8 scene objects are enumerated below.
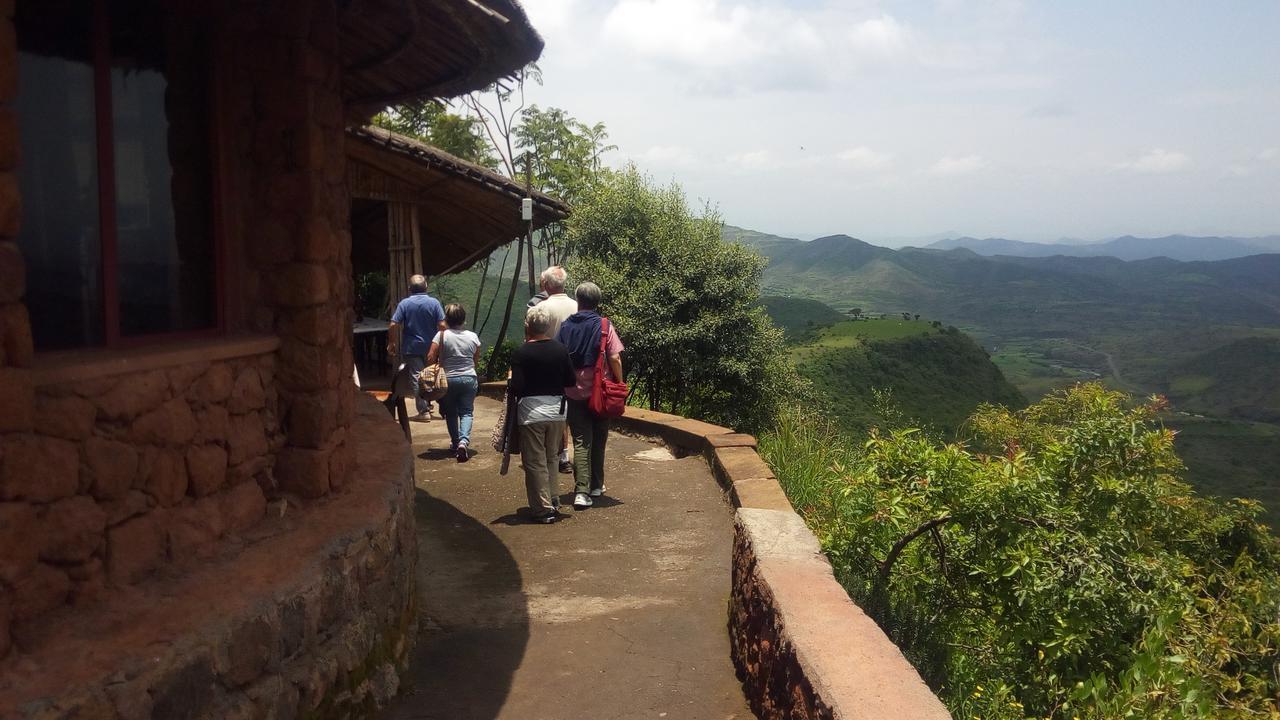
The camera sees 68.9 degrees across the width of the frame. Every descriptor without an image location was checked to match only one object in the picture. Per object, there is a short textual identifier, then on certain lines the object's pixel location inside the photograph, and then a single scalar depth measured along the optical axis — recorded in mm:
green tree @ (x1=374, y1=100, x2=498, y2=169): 23273
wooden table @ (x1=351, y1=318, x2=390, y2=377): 14982
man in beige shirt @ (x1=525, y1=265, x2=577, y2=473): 7491
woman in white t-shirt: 8703
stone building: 2674
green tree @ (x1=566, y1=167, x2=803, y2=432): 16203
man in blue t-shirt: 9203
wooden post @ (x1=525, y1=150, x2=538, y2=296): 13261
